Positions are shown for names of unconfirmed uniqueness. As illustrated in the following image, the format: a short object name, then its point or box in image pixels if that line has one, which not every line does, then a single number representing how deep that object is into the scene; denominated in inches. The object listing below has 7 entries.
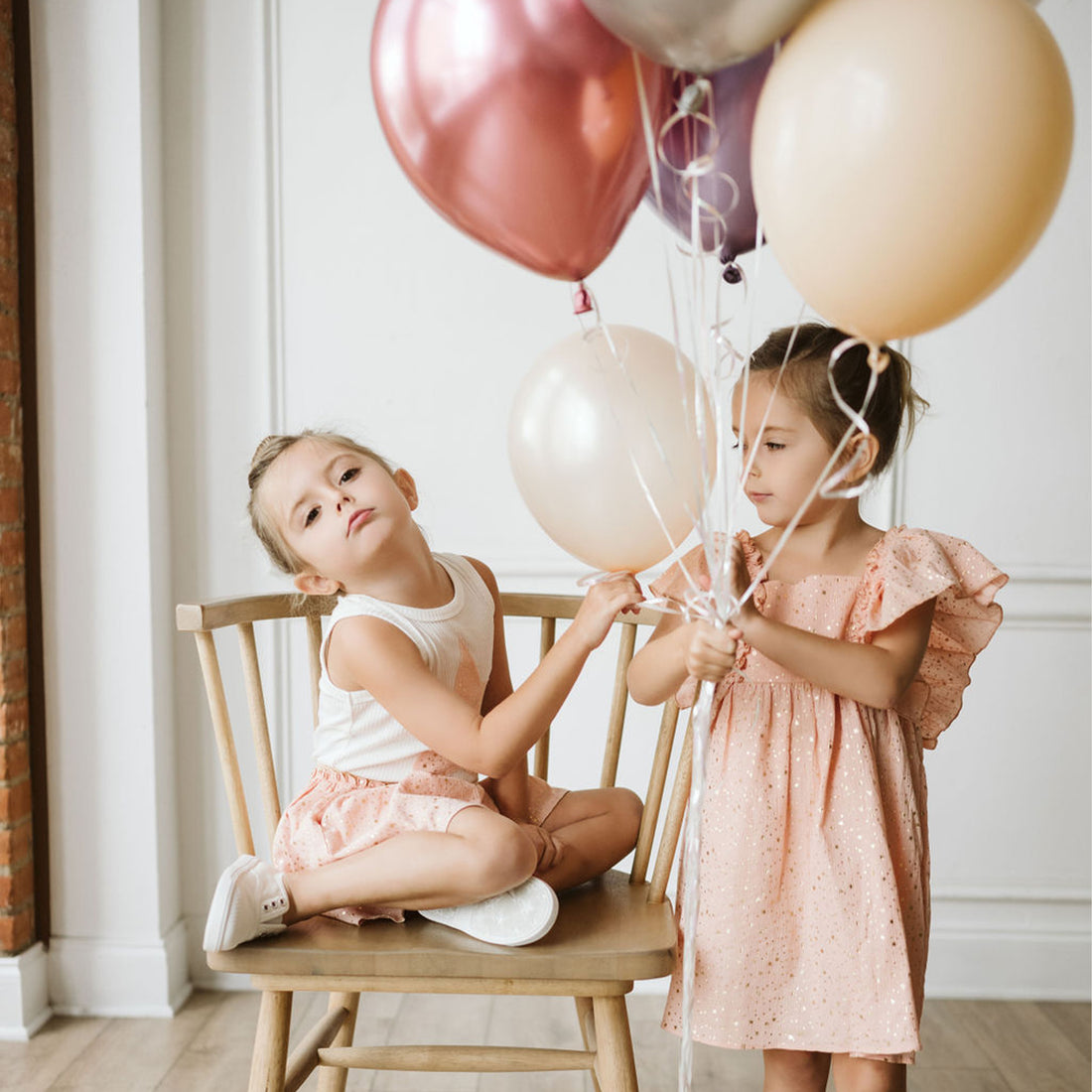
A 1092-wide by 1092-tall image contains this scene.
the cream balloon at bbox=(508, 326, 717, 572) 36.9
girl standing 43.1
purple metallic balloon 34.9
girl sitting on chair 40.7
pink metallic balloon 30.9
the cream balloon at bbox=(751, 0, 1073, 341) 28.2
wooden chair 39.4
